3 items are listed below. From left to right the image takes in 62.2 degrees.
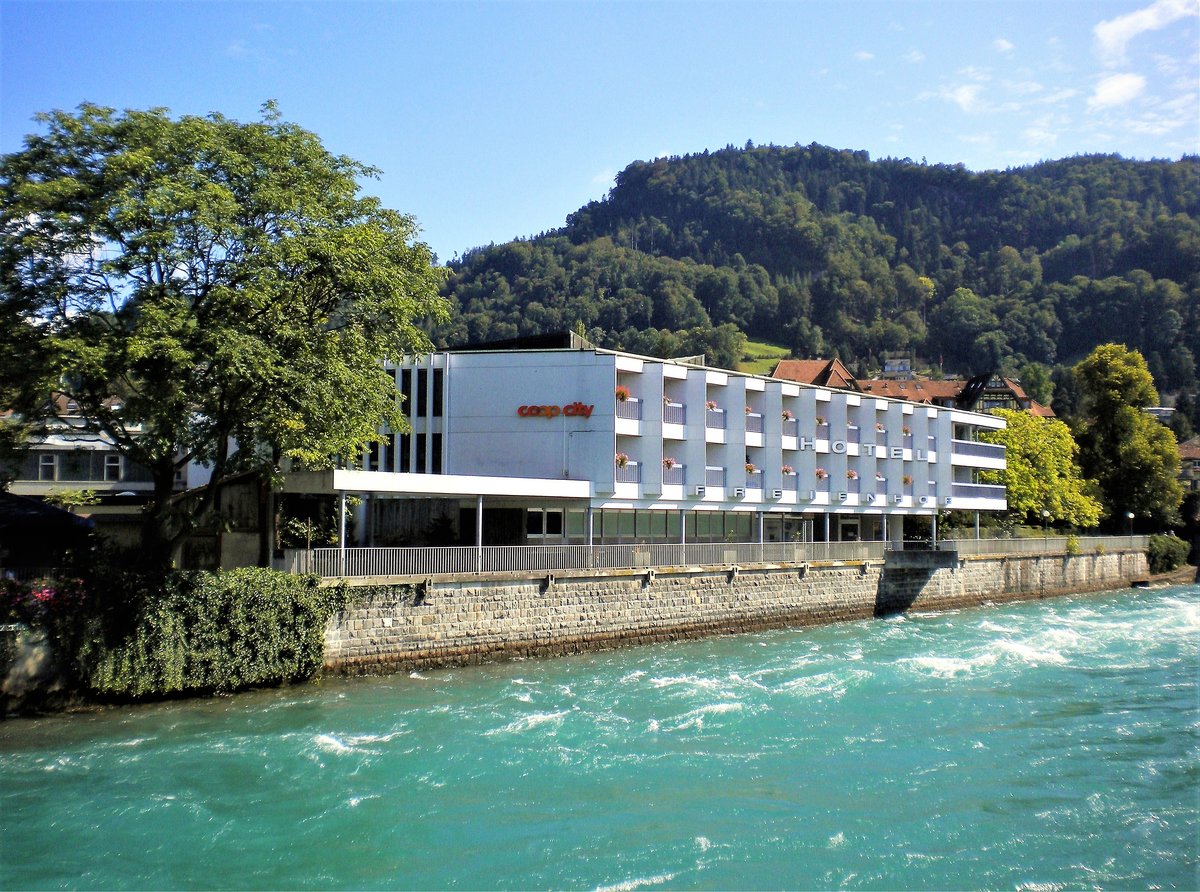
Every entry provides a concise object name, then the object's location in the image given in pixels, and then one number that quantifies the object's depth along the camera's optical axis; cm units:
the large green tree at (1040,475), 6112
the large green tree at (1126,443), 6669
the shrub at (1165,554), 6316
